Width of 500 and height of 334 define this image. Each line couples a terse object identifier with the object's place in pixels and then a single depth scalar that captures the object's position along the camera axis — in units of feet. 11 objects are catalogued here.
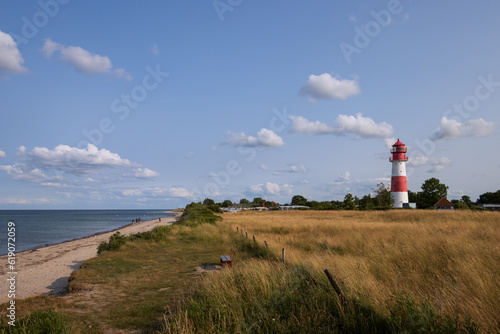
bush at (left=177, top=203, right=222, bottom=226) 116.74
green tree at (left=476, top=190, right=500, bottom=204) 250.35
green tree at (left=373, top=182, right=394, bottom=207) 239.32
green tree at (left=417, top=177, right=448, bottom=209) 243.11
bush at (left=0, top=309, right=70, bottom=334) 18.38
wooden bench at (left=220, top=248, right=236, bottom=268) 39.58
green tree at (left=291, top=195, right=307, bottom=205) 471.50
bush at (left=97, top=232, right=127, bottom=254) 63.20
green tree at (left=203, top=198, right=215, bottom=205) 447.92
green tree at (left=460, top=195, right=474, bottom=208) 282.60
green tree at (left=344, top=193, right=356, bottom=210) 272.17
